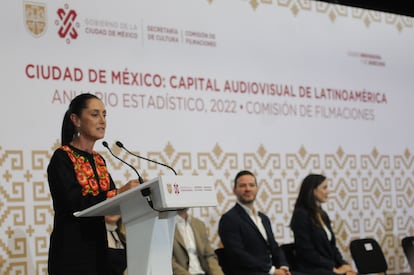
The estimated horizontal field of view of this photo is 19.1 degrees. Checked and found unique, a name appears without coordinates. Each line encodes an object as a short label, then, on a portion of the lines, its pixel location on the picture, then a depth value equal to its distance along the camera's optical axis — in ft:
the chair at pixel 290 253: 36.85
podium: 17.75
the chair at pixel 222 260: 34.32
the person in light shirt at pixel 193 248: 32.37
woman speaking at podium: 19.37
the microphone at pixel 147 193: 17.78
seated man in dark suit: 33.38
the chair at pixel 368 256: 37.70
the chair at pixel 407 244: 40.11
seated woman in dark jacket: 35.80
